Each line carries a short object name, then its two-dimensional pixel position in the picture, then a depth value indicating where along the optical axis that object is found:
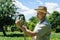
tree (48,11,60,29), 33.51
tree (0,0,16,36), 16.65
